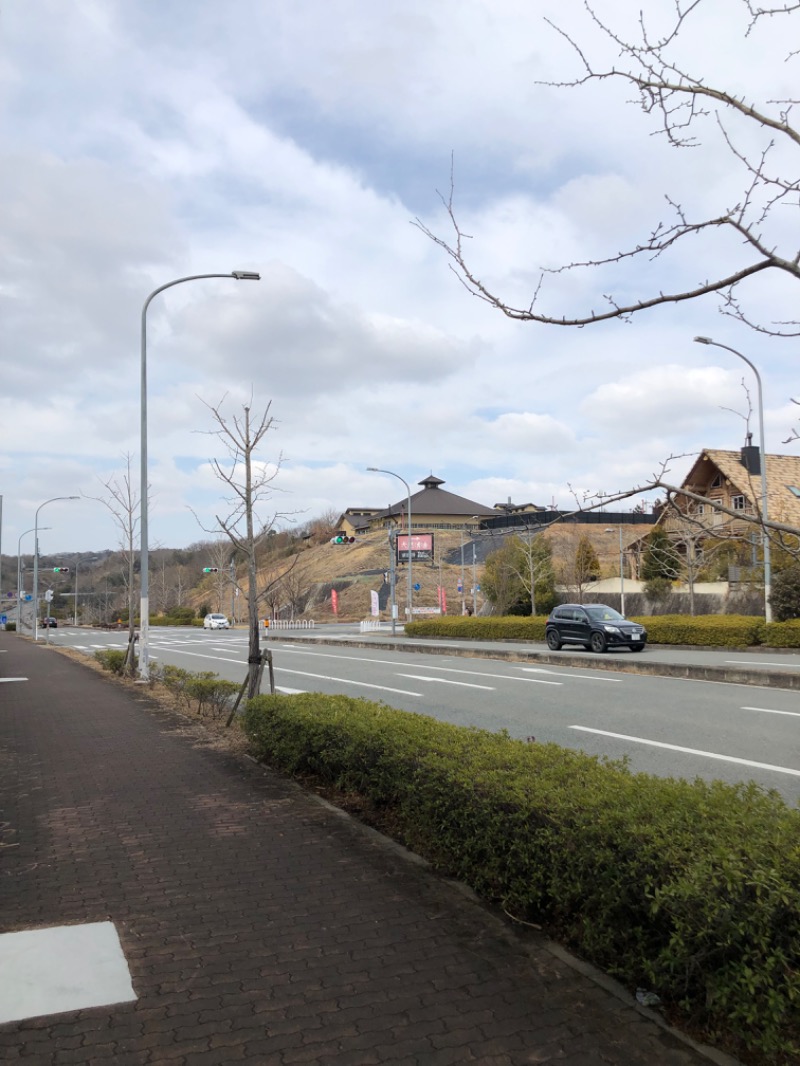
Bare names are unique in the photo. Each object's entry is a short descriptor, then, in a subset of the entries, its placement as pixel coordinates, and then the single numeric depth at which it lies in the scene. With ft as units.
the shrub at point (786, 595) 91.61
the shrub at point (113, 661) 64.47
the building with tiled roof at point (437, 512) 339.57
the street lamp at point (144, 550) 54.60
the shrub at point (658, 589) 138.00
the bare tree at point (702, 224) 8.91
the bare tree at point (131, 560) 70.45
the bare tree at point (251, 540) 34.81
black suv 81.05
